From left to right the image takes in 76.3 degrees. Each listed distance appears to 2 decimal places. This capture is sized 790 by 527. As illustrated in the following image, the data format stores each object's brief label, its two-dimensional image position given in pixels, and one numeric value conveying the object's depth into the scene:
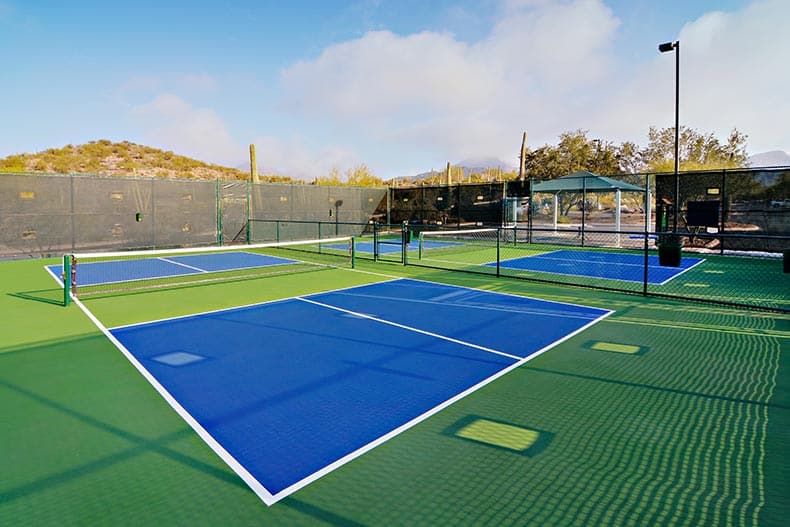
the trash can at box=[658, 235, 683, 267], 10.70
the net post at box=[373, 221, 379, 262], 15.99
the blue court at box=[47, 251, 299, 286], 13.14
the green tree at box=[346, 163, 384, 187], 52.44
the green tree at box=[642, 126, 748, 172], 41.09
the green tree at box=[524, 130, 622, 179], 42.94
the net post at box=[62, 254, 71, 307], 9.10
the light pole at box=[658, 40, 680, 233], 17.38
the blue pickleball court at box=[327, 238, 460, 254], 20.23
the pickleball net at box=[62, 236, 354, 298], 11.36
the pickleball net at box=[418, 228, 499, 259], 19.40
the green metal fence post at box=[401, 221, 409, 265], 15.13
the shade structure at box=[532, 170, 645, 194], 21.14
